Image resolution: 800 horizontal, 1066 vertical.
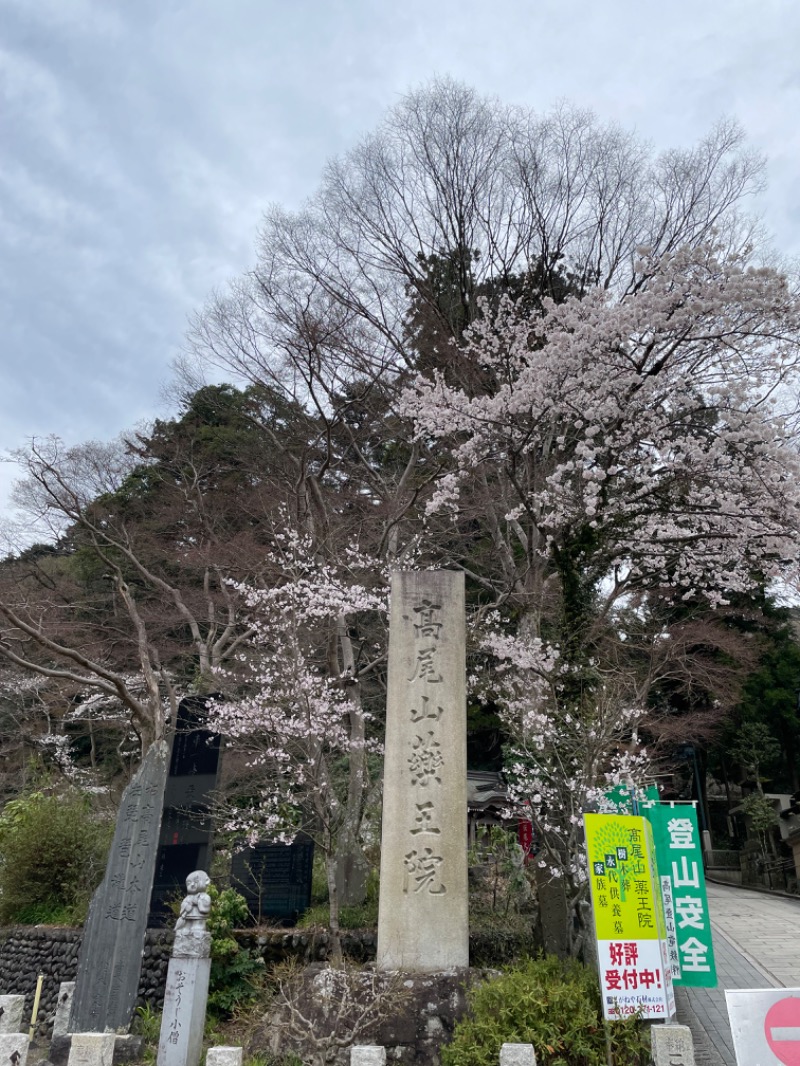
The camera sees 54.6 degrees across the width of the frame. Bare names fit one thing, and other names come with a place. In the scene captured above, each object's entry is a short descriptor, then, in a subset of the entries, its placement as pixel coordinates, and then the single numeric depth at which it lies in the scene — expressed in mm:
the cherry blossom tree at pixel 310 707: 10516
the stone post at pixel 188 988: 6773
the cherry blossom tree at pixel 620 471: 9406
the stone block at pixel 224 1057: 5750
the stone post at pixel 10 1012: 8102
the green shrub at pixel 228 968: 9539
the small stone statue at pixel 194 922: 7117
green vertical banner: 7266
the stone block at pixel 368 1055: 5395
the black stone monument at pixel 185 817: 11180
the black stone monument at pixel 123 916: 8594
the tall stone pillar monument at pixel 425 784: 7211
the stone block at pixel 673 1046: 5562
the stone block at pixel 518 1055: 5477
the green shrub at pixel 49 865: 11953
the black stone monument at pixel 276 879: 11414
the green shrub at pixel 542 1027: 5910
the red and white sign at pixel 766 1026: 3553
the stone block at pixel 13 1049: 6750
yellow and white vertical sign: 6000
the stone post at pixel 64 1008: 8633
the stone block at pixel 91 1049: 6691
